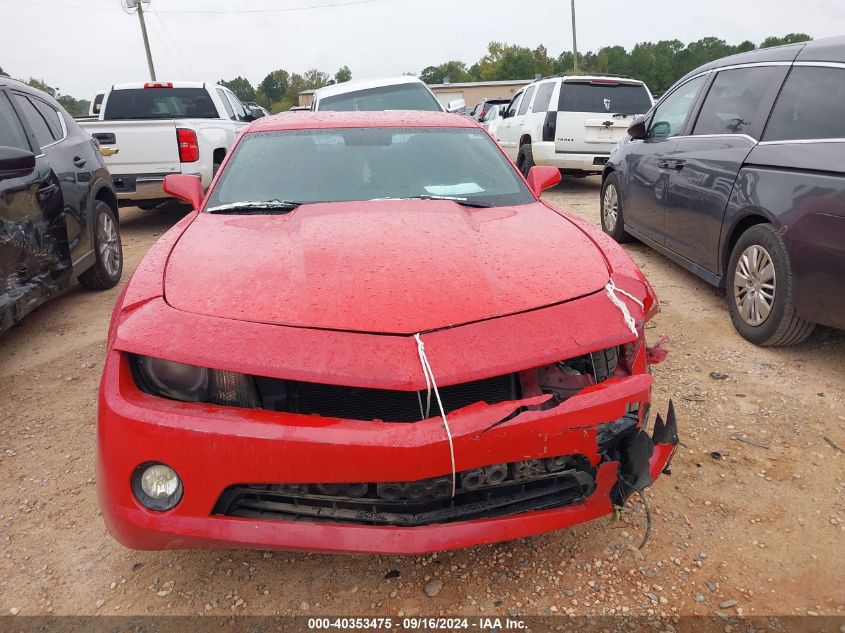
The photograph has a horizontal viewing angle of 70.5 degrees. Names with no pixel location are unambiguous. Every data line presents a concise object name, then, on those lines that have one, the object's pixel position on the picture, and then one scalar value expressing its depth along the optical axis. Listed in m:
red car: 1.62
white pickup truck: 6.80
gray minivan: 3.09
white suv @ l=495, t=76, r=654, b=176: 8.89
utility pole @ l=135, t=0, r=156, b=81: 28.87
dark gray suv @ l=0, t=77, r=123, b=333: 3.47
